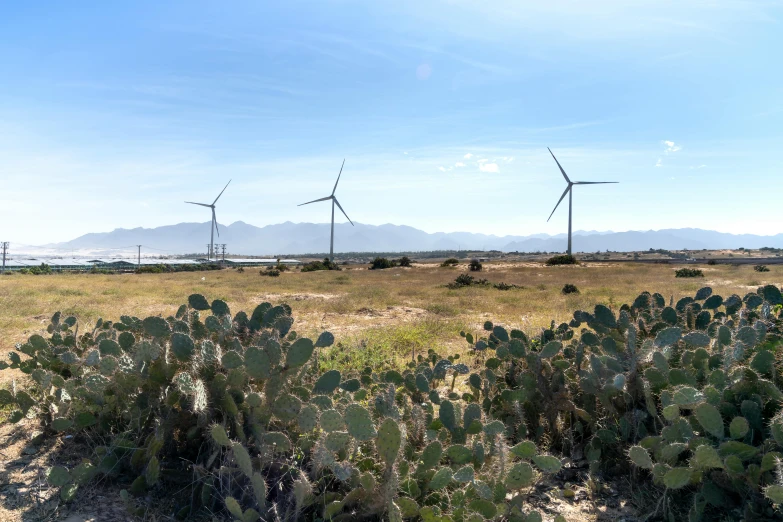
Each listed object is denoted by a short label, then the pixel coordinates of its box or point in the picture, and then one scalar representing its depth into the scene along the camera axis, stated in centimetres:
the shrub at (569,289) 1917
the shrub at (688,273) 2913
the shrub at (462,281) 2320
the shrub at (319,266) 4431
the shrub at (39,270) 3934
